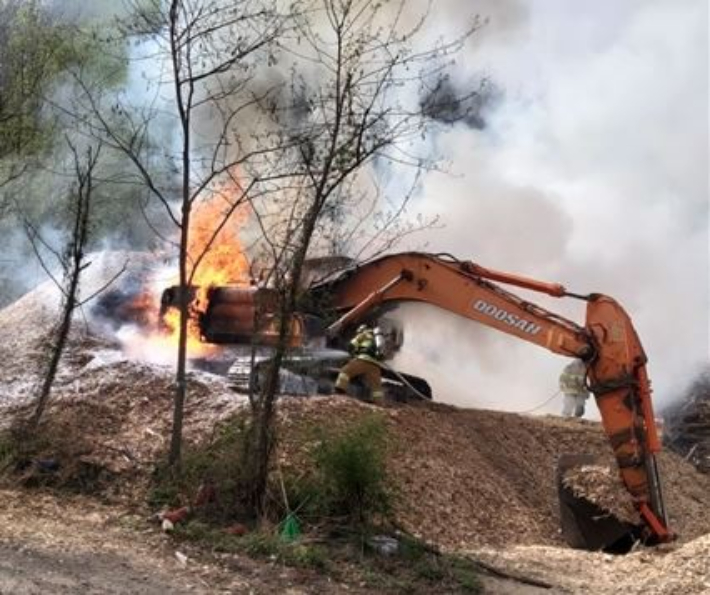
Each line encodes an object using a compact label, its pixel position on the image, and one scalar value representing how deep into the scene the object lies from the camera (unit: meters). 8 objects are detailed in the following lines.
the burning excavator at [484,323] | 10.14
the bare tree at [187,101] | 8.62
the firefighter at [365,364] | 12.00
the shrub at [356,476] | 7.88
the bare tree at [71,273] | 9.52
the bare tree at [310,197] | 8.00
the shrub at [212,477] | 7.99
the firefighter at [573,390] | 17.20
